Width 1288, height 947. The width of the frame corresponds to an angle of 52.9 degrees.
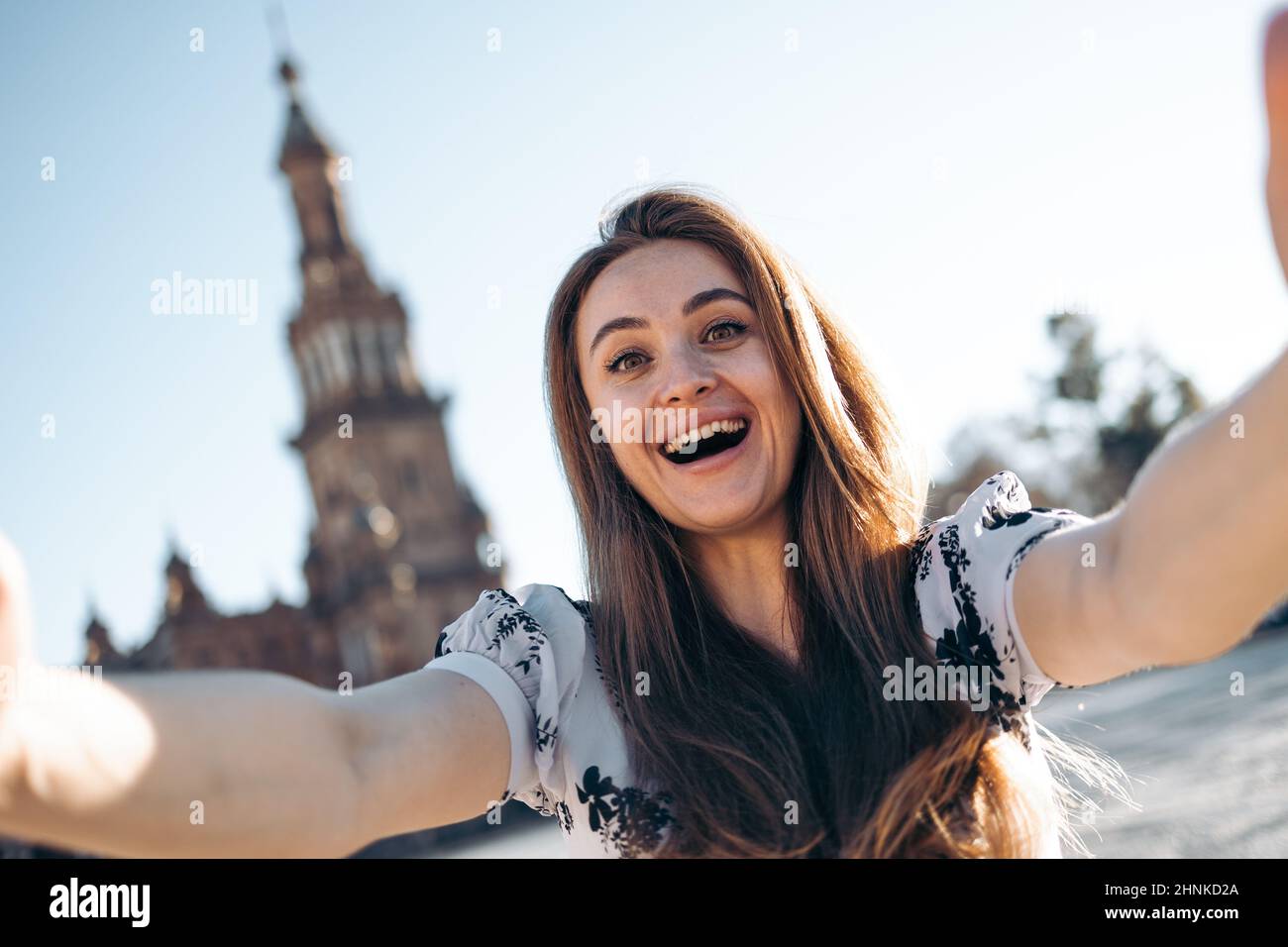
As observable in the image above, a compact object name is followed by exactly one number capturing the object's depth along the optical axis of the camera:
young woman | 1.11
